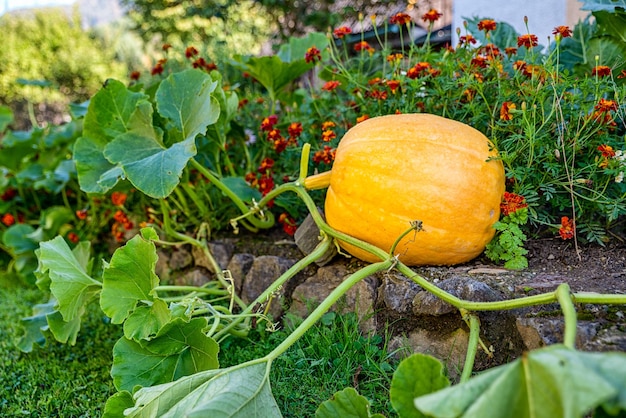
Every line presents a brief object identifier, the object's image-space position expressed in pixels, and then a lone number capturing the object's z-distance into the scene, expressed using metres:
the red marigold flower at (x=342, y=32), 2.11
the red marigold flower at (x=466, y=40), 1.97
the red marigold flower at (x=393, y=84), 1.90
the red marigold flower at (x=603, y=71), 1.64
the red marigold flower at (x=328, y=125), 2.02
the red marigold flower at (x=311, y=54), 2.14
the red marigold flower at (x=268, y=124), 2.22
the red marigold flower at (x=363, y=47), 2.21
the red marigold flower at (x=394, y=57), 2.01
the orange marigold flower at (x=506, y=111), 1.65
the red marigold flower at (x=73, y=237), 3.04
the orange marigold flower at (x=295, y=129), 2.13
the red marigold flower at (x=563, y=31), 1.64
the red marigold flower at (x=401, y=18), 2.00
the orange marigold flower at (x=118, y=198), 2.72
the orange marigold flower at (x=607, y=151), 1.50
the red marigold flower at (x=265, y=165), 2.22
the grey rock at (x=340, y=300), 1.66
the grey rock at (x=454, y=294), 1.41
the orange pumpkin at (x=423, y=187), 1.57
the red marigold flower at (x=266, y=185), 2.17
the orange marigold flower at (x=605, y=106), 1.48
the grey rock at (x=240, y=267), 2.12
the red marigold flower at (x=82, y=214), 2.93
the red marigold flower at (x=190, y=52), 2.56
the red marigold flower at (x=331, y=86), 2.11
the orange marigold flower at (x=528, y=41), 1.71
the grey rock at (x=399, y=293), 1.56
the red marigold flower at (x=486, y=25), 1.85
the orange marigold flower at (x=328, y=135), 1.96
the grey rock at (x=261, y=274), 2.00
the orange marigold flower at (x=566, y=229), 1.51
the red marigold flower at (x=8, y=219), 3.12
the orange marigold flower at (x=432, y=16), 1.99
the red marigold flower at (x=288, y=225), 2.14
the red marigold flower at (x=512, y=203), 1.55
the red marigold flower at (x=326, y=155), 1.92
